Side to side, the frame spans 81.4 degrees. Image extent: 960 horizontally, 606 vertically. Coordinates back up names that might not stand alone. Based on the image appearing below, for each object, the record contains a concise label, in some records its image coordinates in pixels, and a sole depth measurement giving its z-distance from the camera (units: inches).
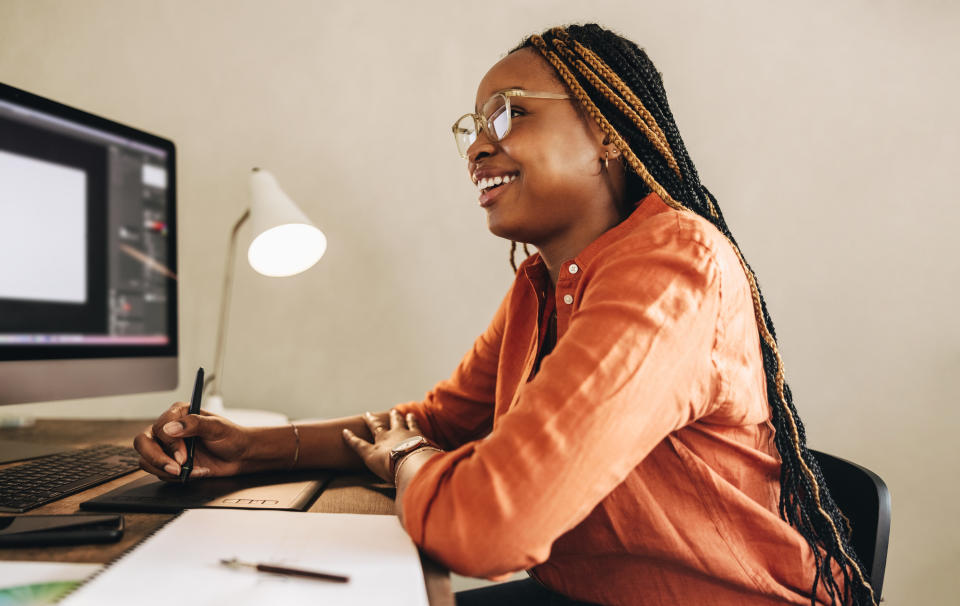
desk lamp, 48.2
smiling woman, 22.5
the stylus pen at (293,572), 18.7
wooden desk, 20.6
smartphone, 21.0
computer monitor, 35.4
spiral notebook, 17.6
